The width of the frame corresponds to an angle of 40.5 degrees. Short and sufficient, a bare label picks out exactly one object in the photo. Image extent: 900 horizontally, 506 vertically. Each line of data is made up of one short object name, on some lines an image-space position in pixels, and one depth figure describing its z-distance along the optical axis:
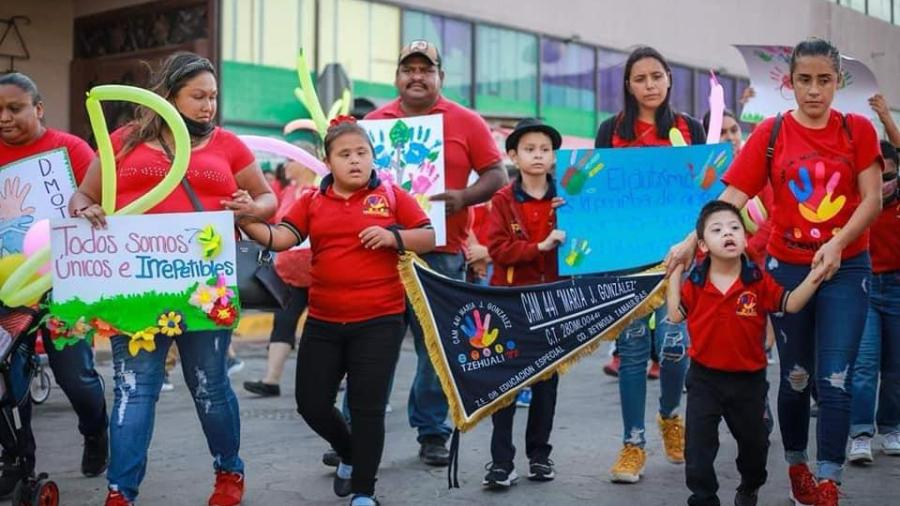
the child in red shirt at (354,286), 5.13
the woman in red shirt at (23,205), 5.43
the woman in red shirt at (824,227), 5.01
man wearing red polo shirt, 6.37
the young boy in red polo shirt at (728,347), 4.90
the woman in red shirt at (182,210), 4.91
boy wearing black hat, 5.76
